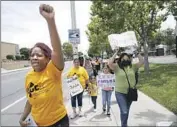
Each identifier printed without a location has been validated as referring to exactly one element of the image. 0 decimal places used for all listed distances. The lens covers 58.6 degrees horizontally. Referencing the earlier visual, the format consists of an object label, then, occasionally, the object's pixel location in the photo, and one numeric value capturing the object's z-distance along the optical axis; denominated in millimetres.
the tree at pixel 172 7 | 9607
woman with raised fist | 1446
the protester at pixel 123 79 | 3005
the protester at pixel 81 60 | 4564
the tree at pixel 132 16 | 9465
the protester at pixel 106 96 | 4195
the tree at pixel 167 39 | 35200
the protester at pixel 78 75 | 4064
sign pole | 5423
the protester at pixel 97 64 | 8989
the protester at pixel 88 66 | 5588
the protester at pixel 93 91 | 4566
